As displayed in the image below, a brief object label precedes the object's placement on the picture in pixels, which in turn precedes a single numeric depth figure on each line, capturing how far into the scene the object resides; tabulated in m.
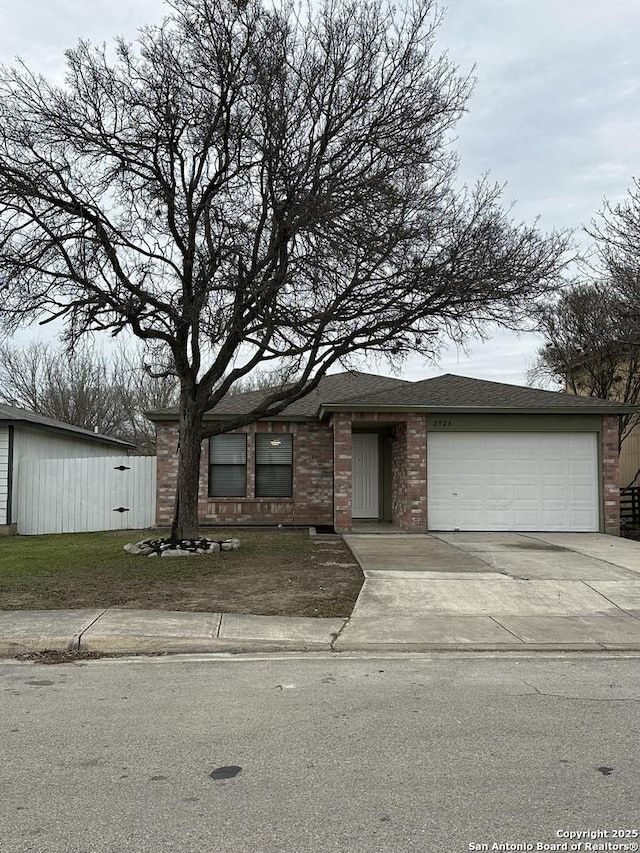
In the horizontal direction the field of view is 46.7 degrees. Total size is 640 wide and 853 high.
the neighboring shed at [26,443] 19.47
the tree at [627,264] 15.75
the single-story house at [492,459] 17.27
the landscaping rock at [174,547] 13.41
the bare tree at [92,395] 38.72
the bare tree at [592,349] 20.30
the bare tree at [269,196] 12.30
